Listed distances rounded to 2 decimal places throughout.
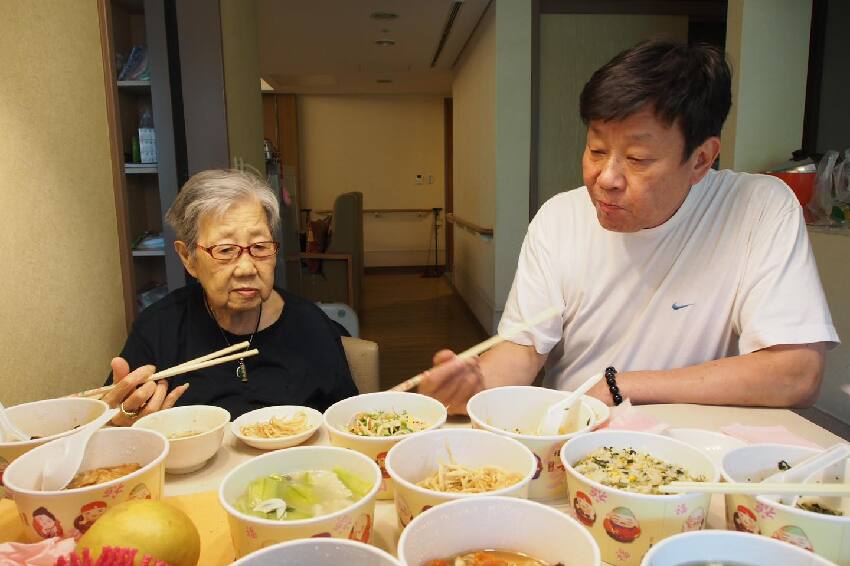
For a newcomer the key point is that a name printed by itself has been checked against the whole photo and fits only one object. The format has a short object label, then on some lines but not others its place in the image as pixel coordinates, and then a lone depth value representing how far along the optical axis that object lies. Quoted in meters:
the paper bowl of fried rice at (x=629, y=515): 0.68
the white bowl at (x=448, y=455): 0.75
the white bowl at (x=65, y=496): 0.72
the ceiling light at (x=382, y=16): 5.06
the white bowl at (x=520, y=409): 0.97
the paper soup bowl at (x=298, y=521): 0.63
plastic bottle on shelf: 3.15
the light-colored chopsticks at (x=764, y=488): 0.66
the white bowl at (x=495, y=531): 0.61
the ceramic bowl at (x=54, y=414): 1.00
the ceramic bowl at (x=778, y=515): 0.62
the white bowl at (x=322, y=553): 0.56
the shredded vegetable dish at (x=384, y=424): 1.00
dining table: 0.81
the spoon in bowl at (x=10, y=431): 0.94
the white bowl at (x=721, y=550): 0.58
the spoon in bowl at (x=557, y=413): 0.99
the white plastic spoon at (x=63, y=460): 0.82
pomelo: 0.65
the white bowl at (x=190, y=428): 0.95
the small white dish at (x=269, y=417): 1.05
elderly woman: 1.58
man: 1.29
